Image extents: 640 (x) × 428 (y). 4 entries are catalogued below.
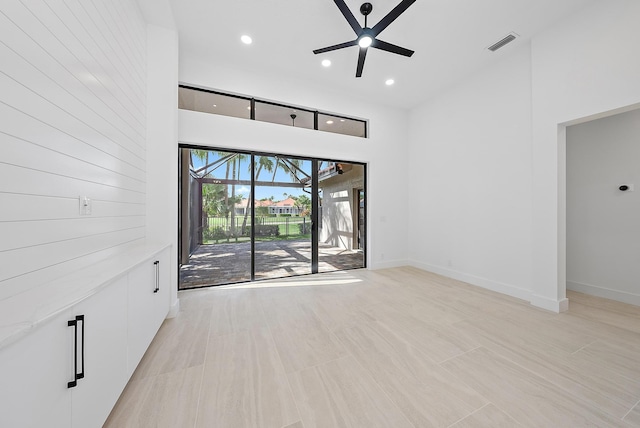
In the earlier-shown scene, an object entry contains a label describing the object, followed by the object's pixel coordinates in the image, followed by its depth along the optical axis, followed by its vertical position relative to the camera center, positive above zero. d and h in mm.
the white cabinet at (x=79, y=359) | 743 -641
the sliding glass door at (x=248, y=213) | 3883 +44
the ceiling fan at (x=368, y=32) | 2328 +2152
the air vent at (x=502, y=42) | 3137 +2525
